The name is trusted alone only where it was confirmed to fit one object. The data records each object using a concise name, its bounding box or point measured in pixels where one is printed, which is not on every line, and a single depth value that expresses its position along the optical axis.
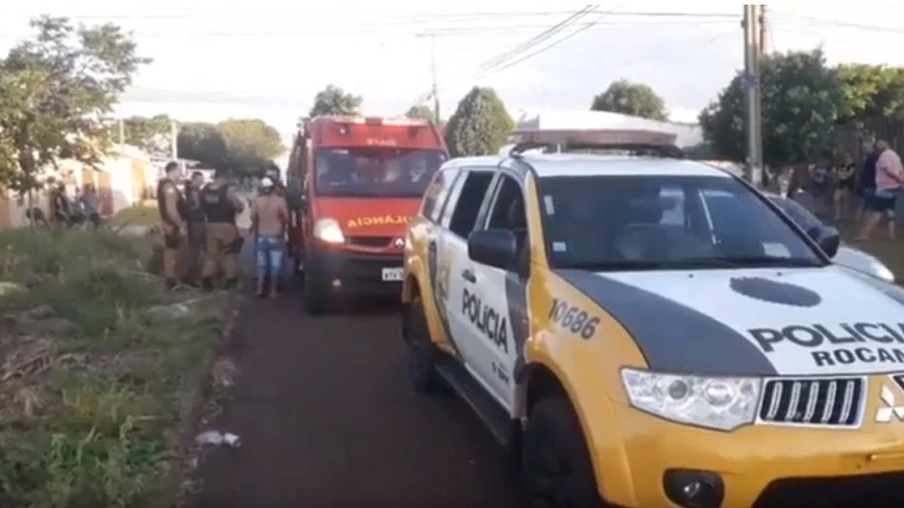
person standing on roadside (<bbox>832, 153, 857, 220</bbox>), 21.69
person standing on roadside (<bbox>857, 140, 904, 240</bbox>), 16.06
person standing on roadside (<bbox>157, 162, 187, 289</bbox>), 14.95
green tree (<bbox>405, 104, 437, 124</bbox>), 57.71
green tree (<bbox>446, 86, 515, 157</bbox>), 44.59
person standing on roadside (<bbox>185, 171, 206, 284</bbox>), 15.28
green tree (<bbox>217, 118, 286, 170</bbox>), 80.06
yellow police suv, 4.52
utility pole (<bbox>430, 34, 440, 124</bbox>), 53.28
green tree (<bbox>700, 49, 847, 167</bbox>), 26.98
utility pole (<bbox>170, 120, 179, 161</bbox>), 62.94
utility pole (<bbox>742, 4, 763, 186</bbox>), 19.89
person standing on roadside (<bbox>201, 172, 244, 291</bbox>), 15.30
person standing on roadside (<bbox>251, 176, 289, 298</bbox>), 15.32
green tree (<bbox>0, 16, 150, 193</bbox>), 19.92
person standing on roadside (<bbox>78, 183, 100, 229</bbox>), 30.08
